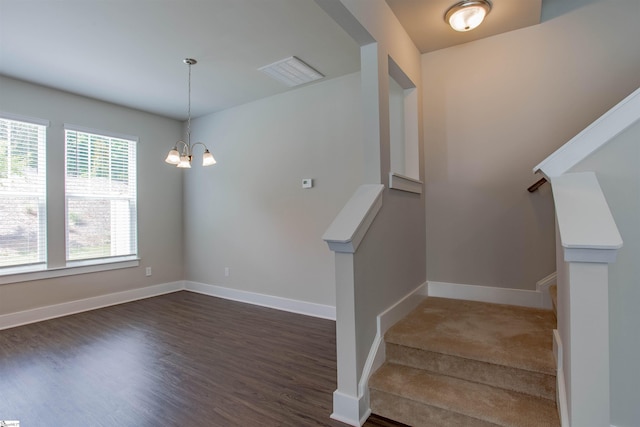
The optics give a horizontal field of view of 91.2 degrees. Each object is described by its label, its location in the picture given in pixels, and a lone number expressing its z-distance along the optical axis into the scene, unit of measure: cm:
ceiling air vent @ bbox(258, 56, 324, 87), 321
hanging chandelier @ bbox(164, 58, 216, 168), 300
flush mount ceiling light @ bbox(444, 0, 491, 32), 226
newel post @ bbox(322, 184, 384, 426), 179
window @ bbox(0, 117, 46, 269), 349
